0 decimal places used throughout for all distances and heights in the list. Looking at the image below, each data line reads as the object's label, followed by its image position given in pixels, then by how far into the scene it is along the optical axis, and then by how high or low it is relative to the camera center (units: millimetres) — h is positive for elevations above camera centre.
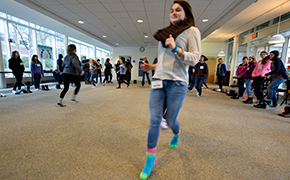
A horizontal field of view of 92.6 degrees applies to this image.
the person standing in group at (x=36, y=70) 5742 +53
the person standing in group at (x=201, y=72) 5210 +157
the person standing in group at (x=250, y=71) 4573 +219
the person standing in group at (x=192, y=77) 5792 -67
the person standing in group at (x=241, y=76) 4995 +47
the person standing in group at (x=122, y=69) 7260 +227
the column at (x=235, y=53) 9836 +1720
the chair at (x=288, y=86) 4329 -244
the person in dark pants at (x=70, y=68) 3344 +112
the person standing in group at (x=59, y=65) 6645 +336
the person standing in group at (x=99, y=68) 8309 +306
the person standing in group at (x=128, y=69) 7605 +248
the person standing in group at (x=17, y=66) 4864 +158
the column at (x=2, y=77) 6410 -341
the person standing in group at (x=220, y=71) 7243 +299
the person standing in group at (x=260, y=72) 3959 +176
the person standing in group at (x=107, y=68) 8347 +329
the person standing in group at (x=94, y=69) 7634 +220
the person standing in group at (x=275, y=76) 3697 +69
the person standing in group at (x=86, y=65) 7815 +446
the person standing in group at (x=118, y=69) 7531 +254
